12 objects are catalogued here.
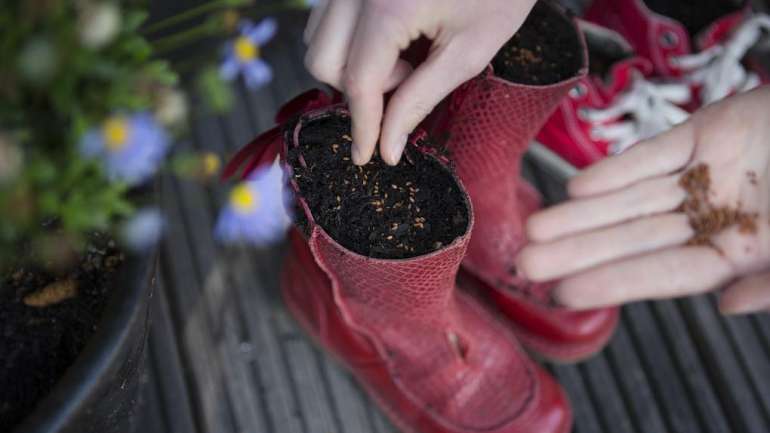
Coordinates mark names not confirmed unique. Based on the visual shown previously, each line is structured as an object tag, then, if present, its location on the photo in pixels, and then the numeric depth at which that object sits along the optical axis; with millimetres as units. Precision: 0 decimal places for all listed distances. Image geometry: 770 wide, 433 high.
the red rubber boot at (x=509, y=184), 581
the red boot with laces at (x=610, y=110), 696
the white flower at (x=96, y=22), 492
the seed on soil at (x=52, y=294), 544
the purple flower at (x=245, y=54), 623
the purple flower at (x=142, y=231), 530
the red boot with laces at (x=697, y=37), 705
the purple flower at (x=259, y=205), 607
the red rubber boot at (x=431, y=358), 602
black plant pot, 507
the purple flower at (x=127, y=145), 518
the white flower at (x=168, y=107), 530
